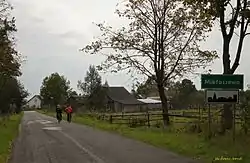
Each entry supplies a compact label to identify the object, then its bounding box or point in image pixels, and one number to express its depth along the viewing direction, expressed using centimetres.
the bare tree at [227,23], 1862
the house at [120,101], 11539
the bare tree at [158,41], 3362
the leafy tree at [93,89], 10575
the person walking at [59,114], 4778
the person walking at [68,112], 4941
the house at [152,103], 12421
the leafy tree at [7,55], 3067
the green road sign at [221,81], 1744
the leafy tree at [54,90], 14525
